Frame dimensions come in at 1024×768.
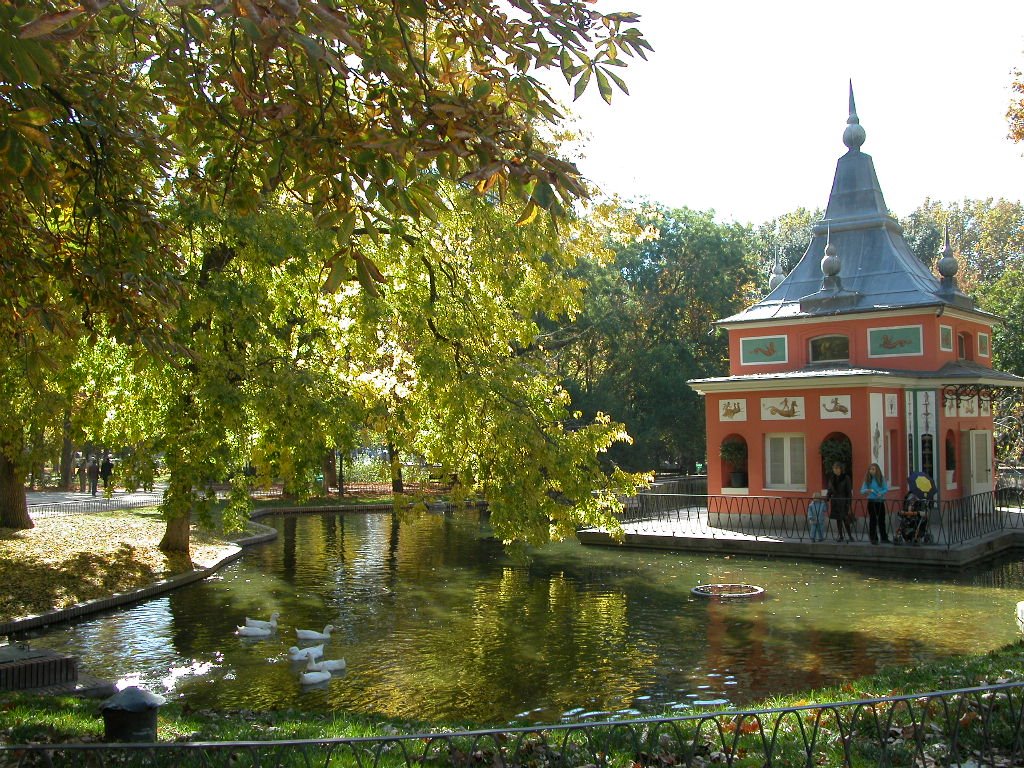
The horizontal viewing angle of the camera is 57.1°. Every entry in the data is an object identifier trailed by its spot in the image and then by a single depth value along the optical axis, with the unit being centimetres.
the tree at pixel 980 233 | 6103
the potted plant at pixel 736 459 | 2805
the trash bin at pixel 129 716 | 593
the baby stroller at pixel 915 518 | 2320
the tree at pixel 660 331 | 4522
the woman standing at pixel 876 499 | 2355
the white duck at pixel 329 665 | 1278
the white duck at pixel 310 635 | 1418
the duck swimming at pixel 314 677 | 1218
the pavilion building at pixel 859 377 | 2644
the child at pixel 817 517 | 2439
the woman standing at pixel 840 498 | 2455
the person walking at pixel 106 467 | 3922
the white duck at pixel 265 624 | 1519
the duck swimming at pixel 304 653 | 1309
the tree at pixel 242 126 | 543
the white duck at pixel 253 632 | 1497
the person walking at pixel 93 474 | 4084
